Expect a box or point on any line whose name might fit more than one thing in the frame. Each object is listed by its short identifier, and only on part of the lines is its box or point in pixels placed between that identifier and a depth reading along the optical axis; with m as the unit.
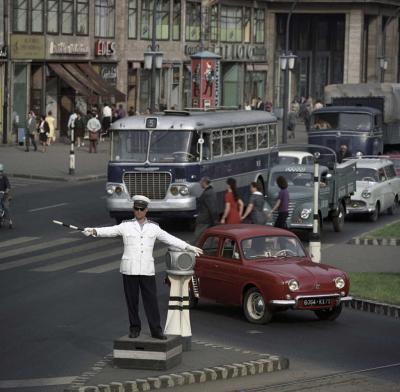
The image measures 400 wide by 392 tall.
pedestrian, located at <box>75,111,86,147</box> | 61.10
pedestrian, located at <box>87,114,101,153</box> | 57.09
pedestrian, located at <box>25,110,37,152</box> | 57.59
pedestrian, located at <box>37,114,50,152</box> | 57.81
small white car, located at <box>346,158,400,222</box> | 36.84
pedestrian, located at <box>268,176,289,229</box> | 30.23
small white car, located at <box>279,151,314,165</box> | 38.31
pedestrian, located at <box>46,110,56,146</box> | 60.07
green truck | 31.80
